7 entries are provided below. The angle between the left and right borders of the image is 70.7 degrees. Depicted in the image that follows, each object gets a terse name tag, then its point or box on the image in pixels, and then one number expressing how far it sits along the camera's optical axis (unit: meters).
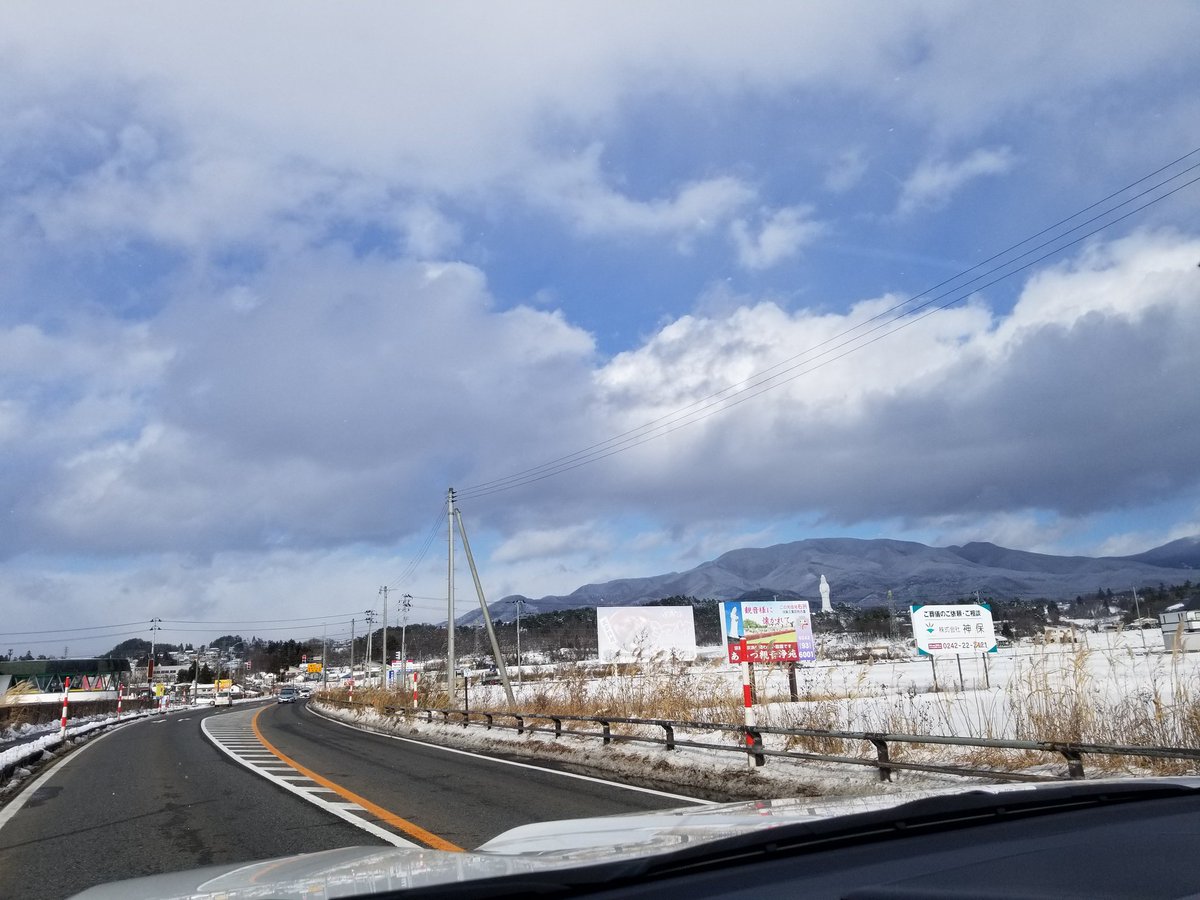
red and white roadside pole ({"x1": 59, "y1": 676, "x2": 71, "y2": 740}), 25.37
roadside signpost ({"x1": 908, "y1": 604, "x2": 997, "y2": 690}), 30.41
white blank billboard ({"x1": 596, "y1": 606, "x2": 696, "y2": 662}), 64.44
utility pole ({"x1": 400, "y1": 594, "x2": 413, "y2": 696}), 45.00
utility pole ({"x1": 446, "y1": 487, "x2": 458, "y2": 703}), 37.36
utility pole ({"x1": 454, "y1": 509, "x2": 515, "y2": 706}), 31.97
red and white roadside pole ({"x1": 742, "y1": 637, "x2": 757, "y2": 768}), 13.05
